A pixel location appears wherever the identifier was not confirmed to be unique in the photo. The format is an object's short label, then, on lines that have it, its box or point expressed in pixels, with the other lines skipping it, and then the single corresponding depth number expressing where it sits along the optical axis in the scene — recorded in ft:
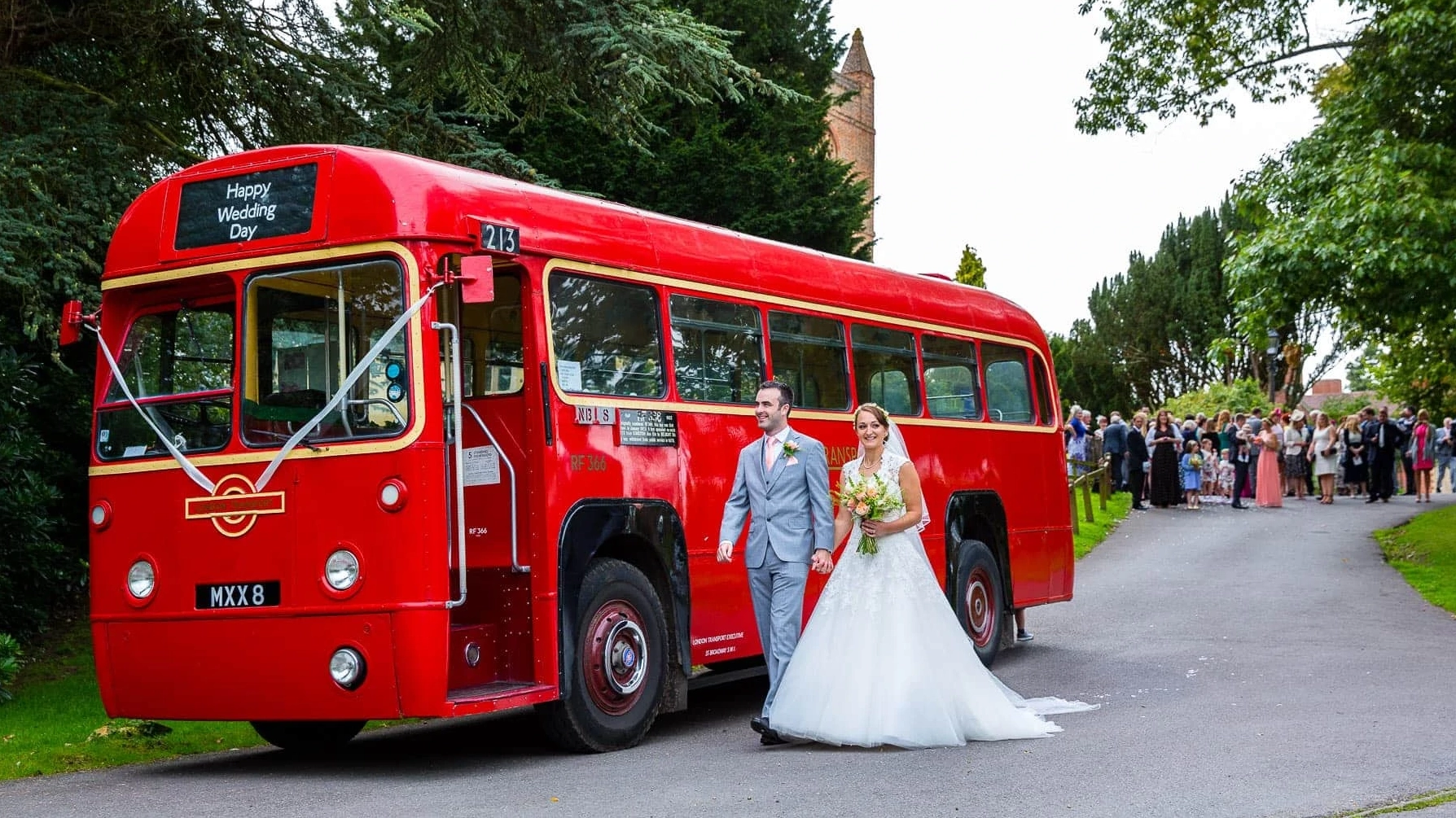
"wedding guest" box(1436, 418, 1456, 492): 116.26
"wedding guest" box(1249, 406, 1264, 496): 115.44
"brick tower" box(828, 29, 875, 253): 189.26
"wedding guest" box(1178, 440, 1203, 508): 106.11
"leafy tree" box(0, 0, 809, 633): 48.37
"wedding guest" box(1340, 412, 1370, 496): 117.29
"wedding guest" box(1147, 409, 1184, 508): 106.32
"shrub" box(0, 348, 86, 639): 47.83
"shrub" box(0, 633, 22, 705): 41.27
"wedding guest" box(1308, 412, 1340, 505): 114.32
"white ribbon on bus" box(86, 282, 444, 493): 28.58
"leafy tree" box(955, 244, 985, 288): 227.40
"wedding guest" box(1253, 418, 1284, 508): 108.37
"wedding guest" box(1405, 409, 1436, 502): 112.98
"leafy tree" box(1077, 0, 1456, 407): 66.64
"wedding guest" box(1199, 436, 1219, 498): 117.91
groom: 32.35
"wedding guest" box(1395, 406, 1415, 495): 120.16
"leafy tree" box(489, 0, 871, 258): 86.69
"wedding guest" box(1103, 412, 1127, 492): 108.47
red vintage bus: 28.48
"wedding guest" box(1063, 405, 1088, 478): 107.34
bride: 31.73
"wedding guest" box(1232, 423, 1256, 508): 111.37
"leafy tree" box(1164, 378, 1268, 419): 195.11
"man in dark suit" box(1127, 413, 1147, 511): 105.19
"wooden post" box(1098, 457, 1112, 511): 100.07
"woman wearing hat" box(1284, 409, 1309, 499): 119.44
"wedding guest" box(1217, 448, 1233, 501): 116.37
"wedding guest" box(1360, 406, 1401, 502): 113.60
